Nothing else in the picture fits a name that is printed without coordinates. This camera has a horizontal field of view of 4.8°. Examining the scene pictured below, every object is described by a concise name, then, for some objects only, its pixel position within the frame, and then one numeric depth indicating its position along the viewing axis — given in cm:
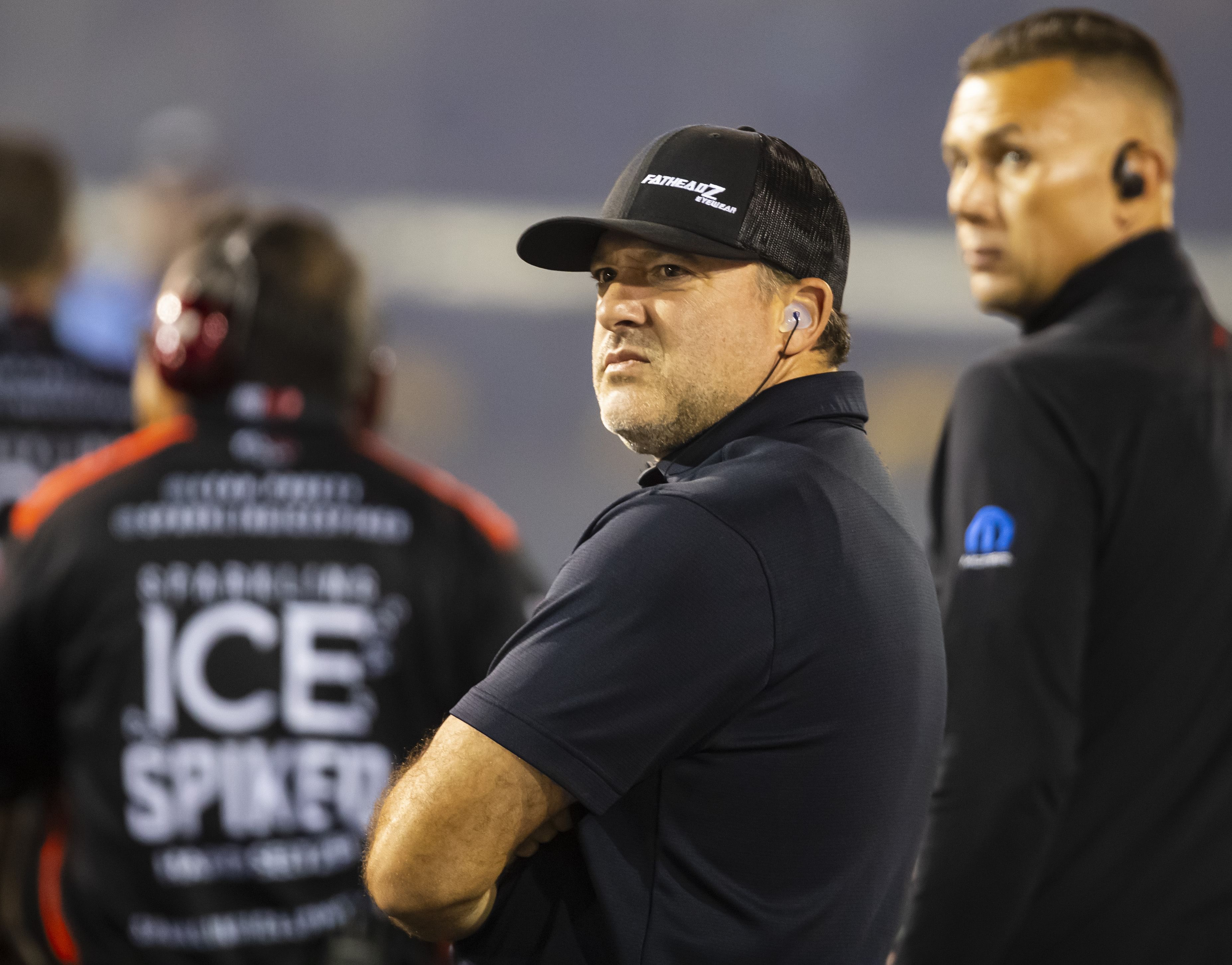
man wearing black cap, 1102
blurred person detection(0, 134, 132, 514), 1391
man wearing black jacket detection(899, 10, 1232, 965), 1143
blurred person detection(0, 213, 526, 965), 1182
